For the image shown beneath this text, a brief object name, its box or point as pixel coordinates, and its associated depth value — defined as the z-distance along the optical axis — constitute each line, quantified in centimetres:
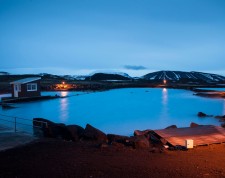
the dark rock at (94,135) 767
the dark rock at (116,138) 706
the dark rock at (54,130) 747
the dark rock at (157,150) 565
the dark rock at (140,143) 616
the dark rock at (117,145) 589
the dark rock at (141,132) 867
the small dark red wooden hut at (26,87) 2140
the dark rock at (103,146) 583
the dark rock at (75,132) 760
